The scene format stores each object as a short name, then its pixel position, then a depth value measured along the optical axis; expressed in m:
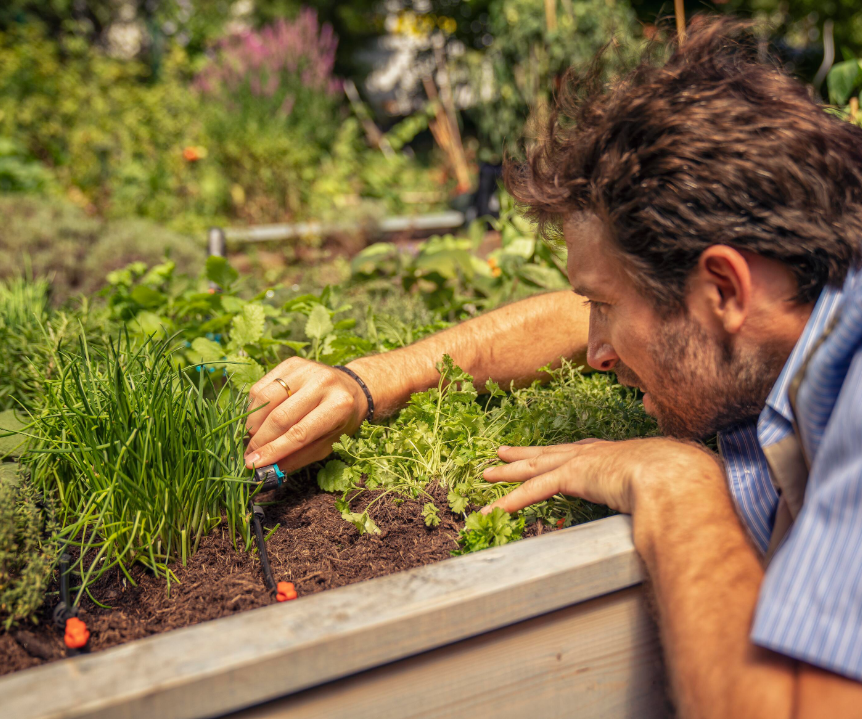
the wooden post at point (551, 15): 6.30
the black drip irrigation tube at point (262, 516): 1.27
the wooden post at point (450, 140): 7.46
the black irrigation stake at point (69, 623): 1.11
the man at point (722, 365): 0.89
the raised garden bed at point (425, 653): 0.89
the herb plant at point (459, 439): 1.56
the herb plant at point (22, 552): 1.16
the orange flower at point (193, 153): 6.36
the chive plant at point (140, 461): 1.35
